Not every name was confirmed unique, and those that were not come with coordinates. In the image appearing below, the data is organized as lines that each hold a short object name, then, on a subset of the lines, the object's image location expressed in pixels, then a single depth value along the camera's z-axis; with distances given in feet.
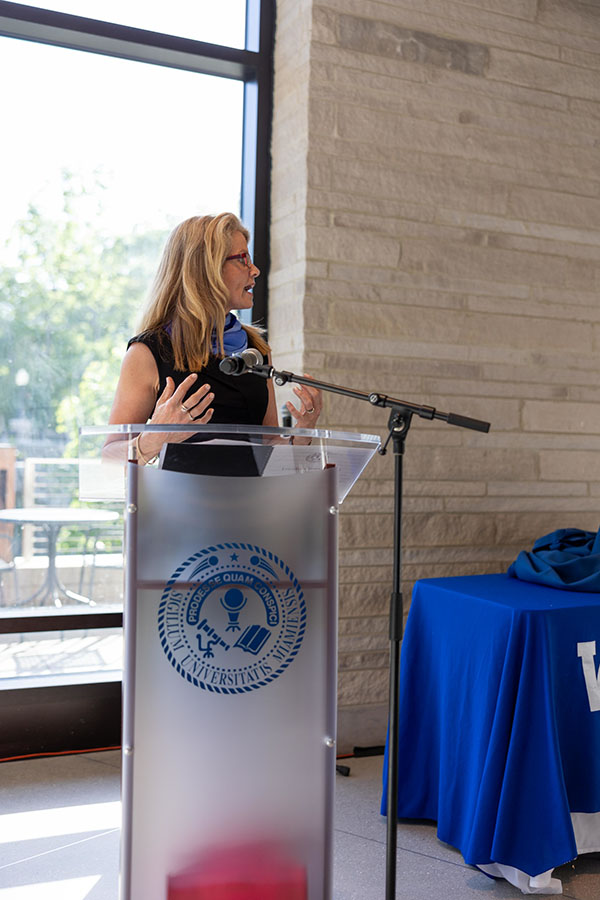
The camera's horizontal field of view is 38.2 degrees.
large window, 9.10
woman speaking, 6.13
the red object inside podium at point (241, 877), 4.21
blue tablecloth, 6.41
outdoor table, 9.11
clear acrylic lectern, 4.19
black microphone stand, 5.31
